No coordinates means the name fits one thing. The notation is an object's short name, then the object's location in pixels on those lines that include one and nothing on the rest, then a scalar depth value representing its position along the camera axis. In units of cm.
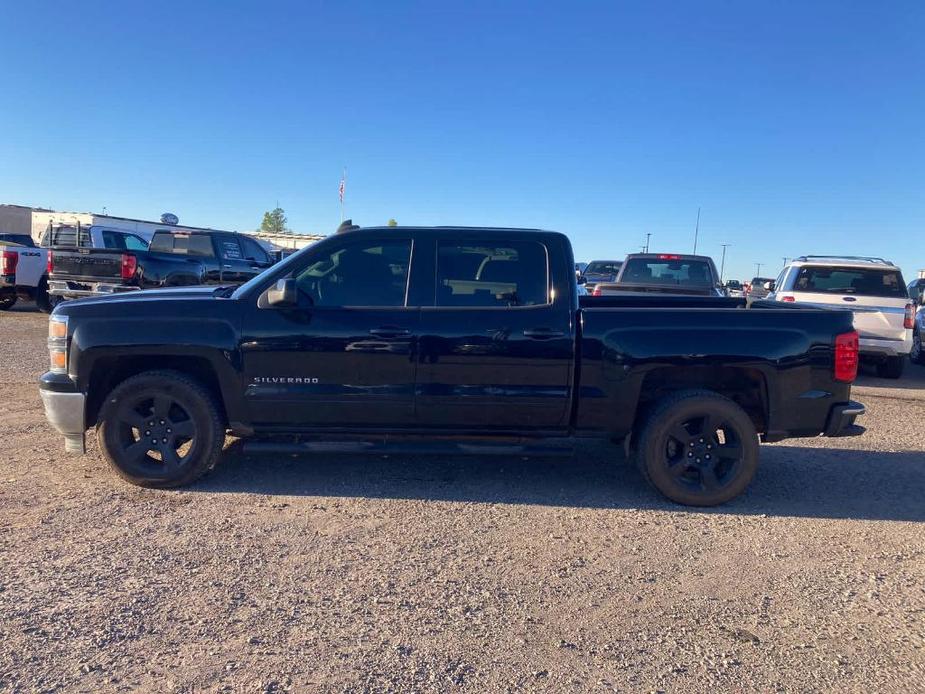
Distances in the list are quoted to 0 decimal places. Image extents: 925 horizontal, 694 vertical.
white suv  1000
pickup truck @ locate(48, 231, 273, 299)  1242
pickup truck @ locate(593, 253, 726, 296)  1195
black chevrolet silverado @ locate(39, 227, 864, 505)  470
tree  9800
